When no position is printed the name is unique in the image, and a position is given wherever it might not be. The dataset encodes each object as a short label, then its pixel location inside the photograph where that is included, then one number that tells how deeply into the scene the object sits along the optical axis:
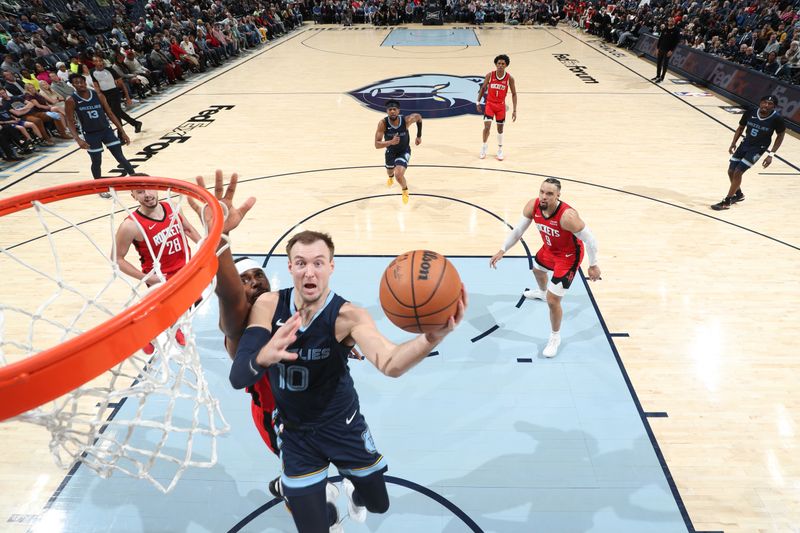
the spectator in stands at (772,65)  12.07
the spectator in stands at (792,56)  11.78
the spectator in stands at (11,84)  10.76
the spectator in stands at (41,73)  11.30
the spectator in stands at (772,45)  12.78
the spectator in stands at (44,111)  10.38
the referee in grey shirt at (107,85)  10.13
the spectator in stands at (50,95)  10.84
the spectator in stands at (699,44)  15.73
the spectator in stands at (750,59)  13.00
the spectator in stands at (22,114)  9.86
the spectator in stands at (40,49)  13.85
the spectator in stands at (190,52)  15.98
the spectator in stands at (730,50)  14.20
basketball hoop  1.65
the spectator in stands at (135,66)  13.48
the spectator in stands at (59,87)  10.93
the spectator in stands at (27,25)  15.72
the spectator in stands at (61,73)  11.55
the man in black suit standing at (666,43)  13.61
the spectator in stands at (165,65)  14.31
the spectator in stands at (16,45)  13.23
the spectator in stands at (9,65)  11.72
